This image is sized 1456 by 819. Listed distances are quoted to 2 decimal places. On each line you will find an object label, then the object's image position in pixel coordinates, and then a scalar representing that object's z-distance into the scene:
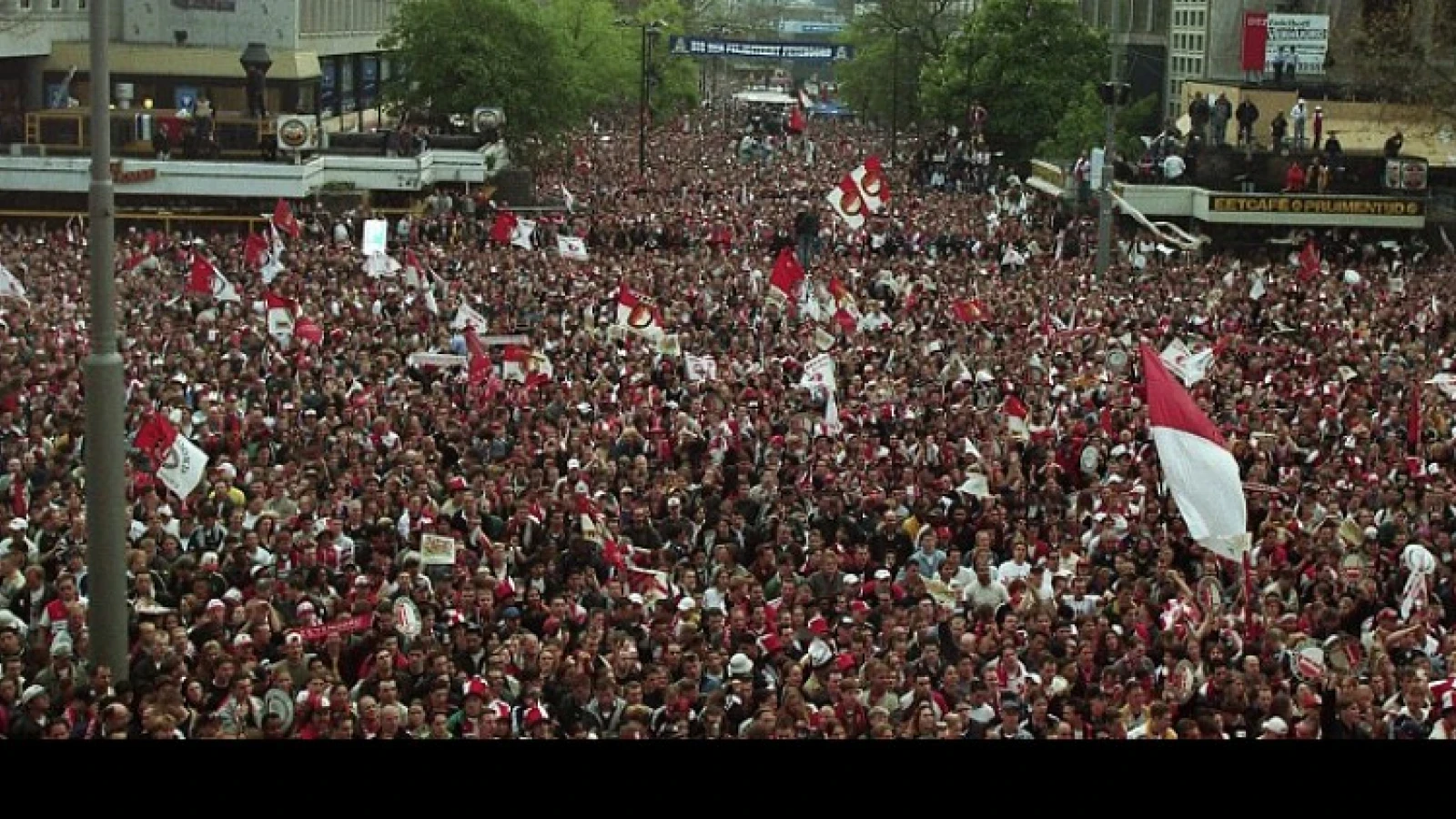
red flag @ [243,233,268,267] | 30.41
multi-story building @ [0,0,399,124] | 63.50
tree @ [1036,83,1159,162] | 63.03
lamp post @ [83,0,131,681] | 10.62
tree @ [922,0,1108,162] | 72.00
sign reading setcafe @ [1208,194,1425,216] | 50.03
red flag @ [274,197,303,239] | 36.25
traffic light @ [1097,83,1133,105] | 37.88
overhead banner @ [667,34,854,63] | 86.81
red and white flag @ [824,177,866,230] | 33.81
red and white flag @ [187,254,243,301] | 26.81
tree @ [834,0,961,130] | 92.56
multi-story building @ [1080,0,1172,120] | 78.19
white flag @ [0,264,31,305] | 24.39
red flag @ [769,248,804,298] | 27.94
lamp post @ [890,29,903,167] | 83.64
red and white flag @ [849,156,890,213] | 33.78
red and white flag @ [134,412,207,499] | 14.85
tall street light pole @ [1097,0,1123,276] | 37.88
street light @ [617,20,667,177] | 68.69
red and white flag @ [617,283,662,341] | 24.44
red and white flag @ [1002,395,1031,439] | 19.53
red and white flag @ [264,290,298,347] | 24.41
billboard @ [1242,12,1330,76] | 65.06
